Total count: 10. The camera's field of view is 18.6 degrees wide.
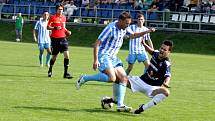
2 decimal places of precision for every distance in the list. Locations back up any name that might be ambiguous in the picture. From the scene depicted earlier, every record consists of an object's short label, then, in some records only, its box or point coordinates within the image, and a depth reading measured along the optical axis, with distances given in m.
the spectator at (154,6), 44.47
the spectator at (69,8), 48.22
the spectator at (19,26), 48.02
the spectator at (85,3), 50.33
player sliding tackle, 11.92
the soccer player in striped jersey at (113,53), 12.41
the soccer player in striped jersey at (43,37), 24.84
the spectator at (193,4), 44.41
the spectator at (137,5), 46.27
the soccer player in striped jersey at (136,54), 19.12
